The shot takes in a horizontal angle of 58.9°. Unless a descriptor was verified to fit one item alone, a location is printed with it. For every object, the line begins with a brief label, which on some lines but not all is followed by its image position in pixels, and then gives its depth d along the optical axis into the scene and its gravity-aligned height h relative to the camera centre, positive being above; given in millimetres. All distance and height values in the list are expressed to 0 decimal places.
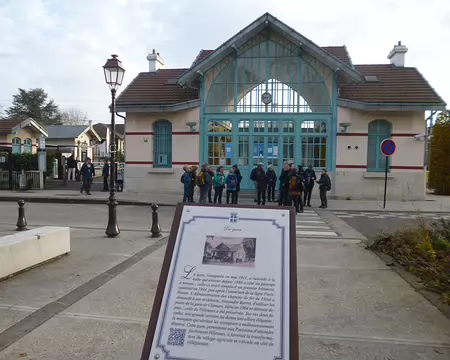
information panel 2475 -790
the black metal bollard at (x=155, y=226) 9164 -1334
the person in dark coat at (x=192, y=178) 15914 -366
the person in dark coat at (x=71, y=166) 28539 +8
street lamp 9186 +2114
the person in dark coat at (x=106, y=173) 20530 -323
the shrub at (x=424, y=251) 5453 -1355
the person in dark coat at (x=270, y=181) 16781 -450
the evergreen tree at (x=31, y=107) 61934 +9313
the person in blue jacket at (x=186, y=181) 15445 -474
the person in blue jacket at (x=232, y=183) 15078 -507
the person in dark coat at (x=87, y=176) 18766 -428
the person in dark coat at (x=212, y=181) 15273 -477
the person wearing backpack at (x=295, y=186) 13344 -509
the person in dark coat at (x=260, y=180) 15766 -393
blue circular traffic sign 15695 +1012
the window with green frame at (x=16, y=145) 31130 +1611
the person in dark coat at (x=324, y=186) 15895 -586
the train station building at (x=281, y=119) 18188 +2455
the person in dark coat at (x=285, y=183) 14098 -438
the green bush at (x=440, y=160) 23734 +830
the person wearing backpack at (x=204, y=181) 14875 -443
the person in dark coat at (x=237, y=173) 15410 -128
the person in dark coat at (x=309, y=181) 16109 -401
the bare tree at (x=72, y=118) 79869 +10045
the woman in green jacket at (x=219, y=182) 15461 -488
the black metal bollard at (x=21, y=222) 9664 -1369
